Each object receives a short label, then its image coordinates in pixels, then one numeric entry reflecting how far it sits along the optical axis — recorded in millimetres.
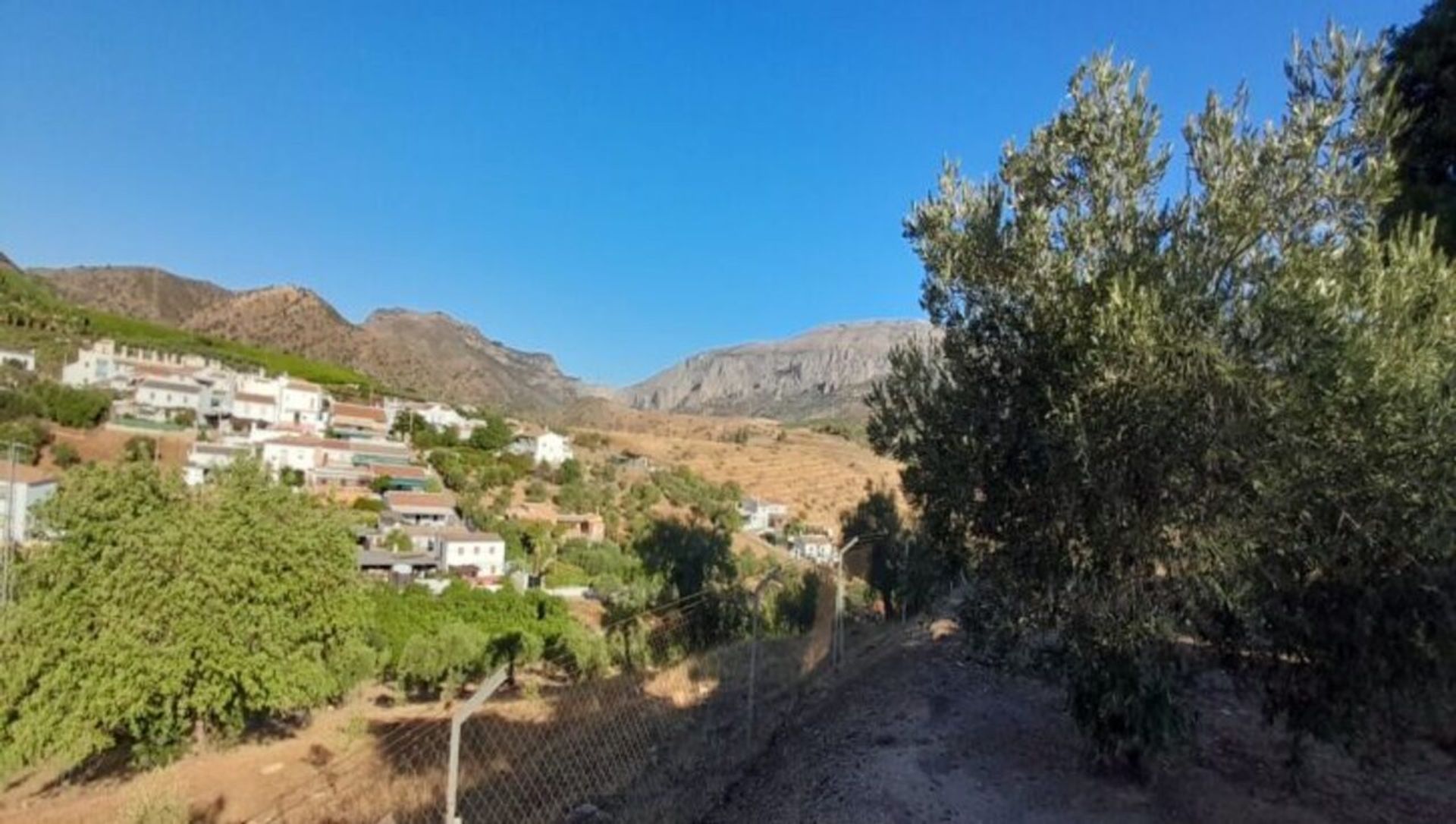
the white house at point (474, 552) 45125
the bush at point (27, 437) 48906
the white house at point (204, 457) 50181
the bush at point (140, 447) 49681
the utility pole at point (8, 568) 22908
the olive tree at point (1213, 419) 5027
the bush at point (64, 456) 50344
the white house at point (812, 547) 47875
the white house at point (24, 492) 38938
